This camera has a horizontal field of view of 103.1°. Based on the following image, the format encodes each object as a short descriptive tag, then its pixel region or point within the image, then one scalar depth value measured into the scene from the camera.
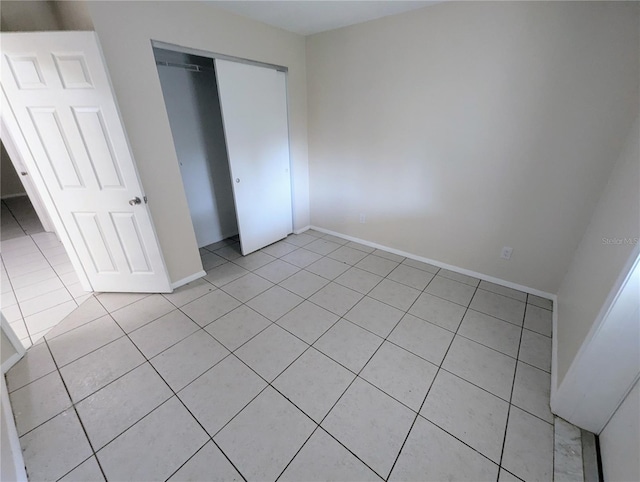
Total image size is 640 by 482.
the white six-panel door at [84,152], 1.68
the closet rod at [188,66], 2.54
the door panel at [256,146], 2.55
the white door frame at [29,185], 3.34
